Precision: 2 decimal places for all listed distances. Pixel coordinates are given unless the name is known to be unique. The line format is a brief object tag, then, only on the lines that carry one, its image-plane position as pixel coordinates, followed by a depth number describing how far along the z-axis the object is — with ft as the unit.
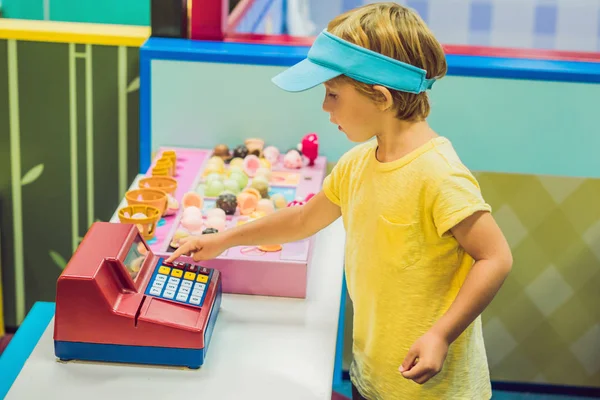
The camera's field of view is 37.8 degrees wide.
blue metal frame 6.47
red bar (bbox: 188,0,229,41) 6.82
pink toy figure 6.47
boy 3.85
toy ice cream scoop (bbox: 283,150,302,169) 6.42
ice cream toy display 4.89
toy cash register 4.18
